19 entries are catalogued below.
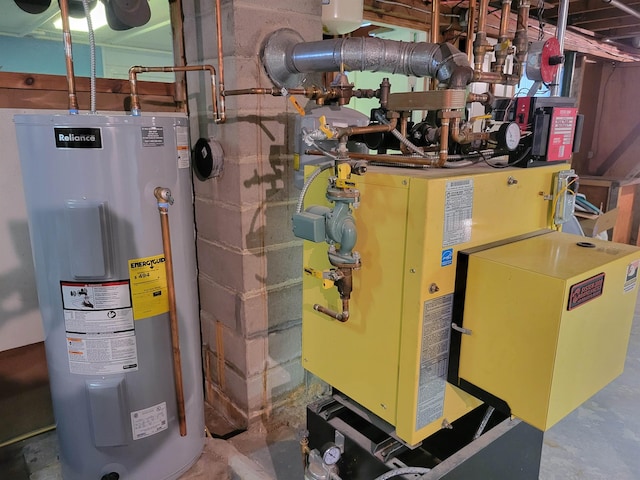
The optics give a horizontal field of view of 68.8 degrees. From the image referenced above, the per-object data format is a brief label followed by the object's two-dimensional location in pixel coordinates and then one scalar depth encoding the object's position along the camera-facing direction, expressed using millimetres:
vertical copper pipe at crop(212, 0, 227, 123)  1512
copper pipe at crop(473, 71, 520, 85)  1156
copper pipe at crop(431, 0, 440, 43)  1676
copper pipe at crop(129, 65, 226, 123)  1545
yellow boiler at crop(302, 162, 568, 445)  938
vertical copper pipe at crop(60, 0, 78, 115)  1366
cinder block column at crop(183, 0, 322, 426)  1600
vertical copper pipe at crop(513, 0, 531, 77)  1265
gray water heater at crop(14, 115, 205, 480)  1281
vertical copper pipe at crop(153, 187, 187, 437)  1379
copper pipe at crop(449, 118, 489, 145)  1056
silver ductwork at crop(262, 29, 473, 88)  1312
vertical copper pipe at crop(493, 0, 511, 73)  1263
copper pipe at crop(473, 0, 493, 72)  1292
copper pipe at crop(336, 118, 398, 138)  1052
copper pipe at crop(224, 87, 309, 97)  1309
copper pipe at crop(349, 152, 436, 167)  1049
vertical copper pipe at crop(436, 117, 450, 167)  1012
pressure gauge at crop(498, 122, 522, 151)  1087
